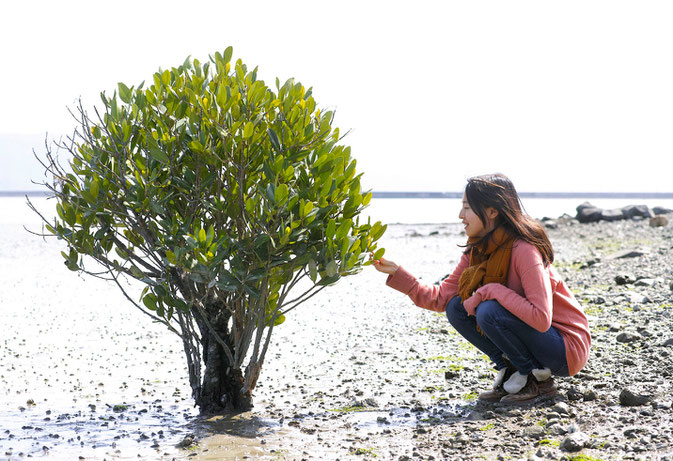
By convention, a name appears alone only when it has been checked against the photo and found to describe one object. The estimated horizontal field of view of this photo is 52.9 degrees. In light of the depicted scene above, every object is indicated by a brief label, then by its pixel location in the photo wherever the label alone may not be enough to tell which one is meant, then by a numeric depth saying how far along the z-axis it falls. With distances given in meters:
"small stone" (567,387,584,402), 4.82
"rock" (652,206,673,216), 28.04
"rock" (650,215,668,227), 22.27
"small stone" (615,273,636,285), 10.02
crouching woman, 4.50
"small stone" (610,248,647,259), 13.52
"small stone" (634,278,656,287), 9.65
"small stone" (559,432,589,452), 3.84
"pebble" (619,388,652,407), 4.59
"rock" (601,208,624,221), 26.12
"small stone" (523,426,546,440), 4.12
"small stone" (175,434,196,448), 4.34
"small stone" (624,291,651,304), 8.44
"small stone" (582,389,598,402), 4.79
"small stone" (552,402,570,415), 4.50
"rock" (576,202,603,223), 26.30
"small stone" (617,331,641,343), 6.53
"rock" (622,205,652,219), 26.52
